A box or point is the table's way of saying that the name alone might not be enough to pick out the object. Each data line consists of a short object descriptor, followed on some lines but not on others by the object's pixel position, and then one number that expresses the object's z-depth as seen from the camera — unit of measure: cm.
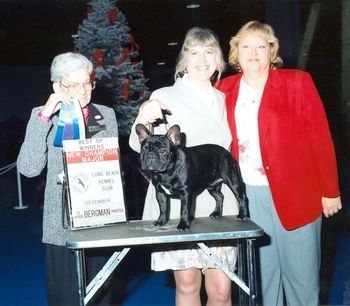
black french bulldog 202
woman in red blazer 241
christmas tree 639
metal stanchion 838
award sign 204
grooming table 191
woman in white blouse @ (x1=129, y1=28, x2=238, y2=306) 244
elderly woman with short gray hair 210
